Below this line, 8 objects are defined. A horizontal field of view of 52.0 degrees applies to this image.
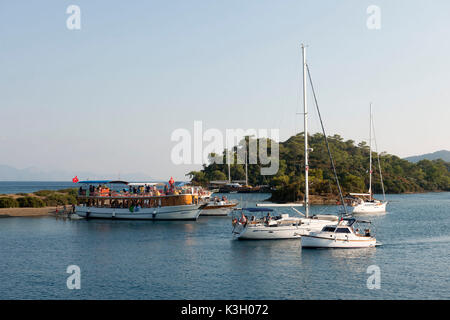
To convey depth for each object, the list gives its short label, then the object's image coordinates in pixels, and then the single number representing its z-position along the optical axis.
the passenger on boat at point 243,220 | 49.93
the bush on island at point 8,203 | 90.62
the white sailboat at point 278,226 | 48.94
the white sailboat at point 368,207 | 86.88
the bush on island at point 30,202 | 93.88
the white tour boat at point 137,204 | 73.50
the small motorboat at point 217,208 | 84.25
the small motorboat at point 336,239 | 43.47
